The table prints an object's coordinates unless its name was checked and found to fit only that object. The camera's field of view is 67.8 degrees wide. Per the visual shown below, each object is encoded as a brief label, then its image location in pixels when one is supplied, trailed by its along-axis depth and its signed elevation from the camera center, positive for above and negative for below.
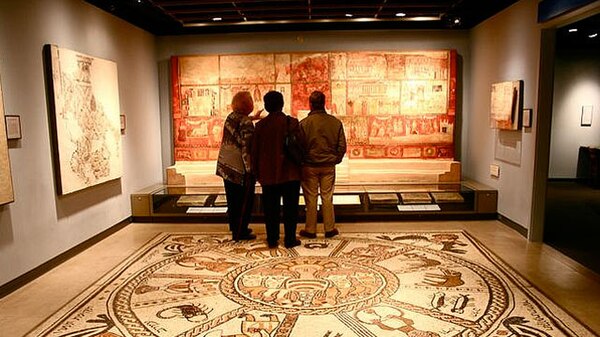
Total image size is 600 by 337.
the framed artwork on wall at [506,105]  5.16 +0.09
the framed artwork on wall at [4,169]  3.44 -0.40
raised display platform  6.68 -0.88
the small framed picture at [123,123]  5.79 -0.09
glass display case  5.91 -1.20
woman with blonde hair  4.69 -0.39
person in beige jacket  4.77 -0.39
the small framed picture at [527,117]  4.94 -0.06
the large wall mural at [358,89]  6.88 +0.39
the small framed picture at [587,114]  8.83 -0.05
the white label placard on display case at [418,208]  5.88 -1.24
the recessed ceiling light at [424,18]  6.28 +1.33
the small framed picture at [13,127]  3.63 -0.08
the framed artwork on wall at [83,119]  4.31 -0.02
